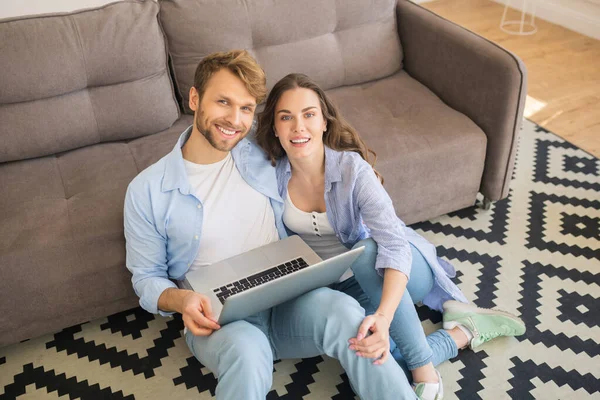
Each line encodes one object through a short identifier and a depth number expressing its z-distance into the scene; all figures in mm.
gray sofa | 1815
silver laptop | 1373
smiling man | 1428
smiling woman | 1585
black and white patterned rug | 1753
